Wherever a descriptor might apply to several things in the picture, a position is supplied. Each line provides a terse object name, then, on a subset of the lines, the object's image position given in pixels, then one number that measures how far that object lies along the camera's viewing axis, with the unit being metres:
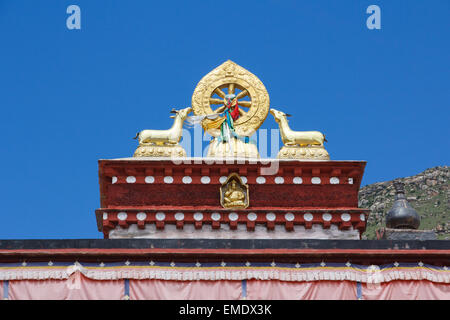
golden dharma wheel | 28.39
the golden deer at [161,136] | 26.89
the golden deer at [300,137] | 27.08
